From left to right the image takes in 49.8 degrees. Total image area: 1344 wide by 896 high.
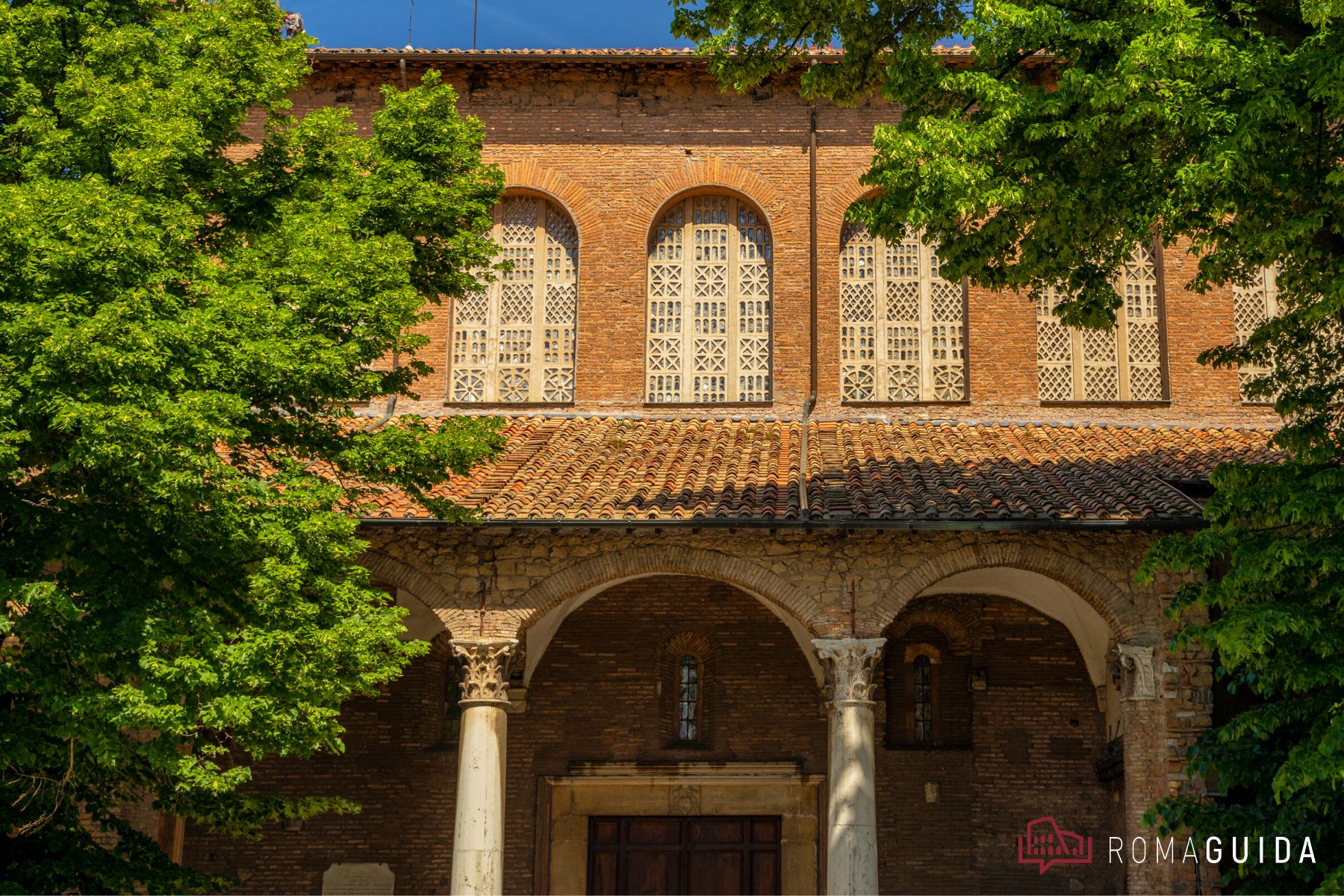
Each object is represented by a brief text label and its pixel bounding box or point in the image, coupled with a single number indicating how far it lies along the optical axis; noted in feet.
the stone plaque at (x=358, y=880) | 49.80
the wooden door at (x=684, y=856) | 50.29
